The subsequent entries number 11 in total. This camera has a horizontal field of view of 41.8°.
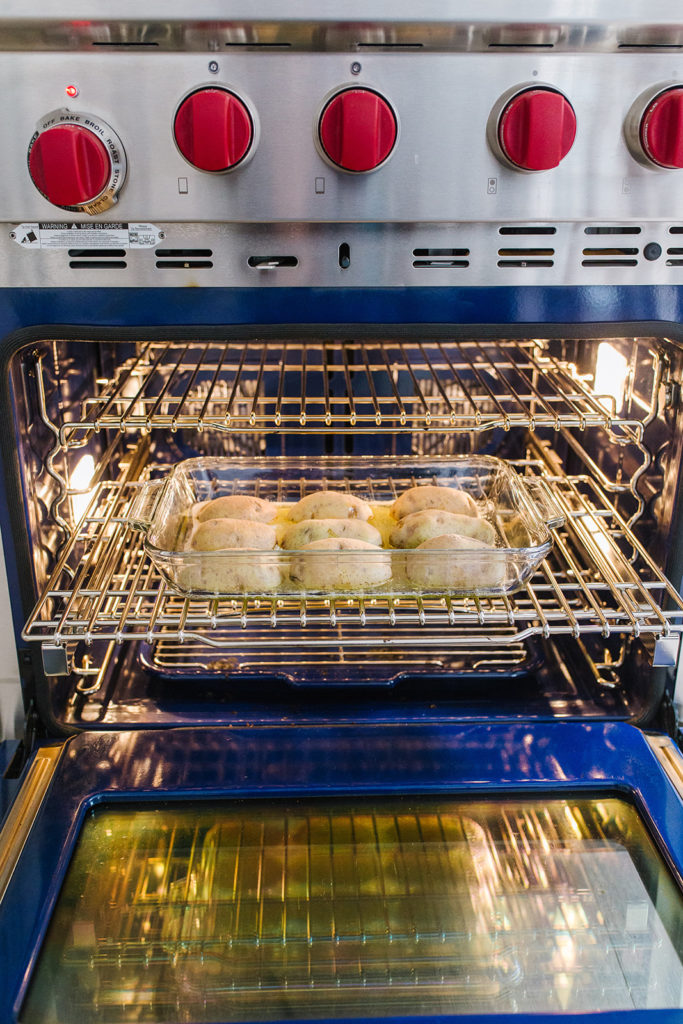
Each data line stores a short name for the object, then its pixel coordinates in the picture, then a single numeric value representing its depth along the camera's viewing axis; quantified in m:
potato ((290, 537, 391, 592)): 1.10
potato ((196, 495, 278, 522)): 1.26
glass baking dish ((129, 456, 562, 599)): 1.10
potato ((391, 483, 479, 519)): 1.28
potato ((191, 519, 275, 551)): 1.17
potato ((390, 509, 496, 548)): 1.21
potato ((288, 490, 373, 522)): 1.26
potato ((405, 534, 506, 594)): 1.10
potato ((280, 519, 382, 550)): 1.20
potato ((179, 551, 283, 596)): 1.10
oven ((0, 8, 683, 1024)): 0.85
